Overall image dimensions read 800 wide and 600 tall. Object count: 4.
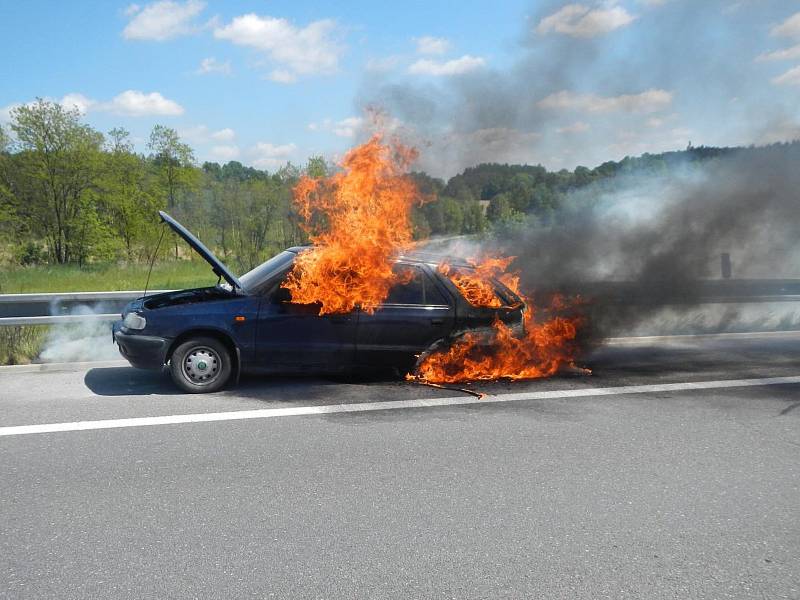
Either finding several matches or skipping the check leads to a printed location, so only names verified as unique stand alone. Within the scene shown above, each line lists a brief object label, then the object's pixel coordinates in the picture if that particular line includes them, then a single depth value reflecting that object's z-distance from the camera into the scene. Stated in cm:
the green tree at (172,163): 3169
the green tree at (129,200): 2912
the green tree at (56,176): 2658
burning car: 640
